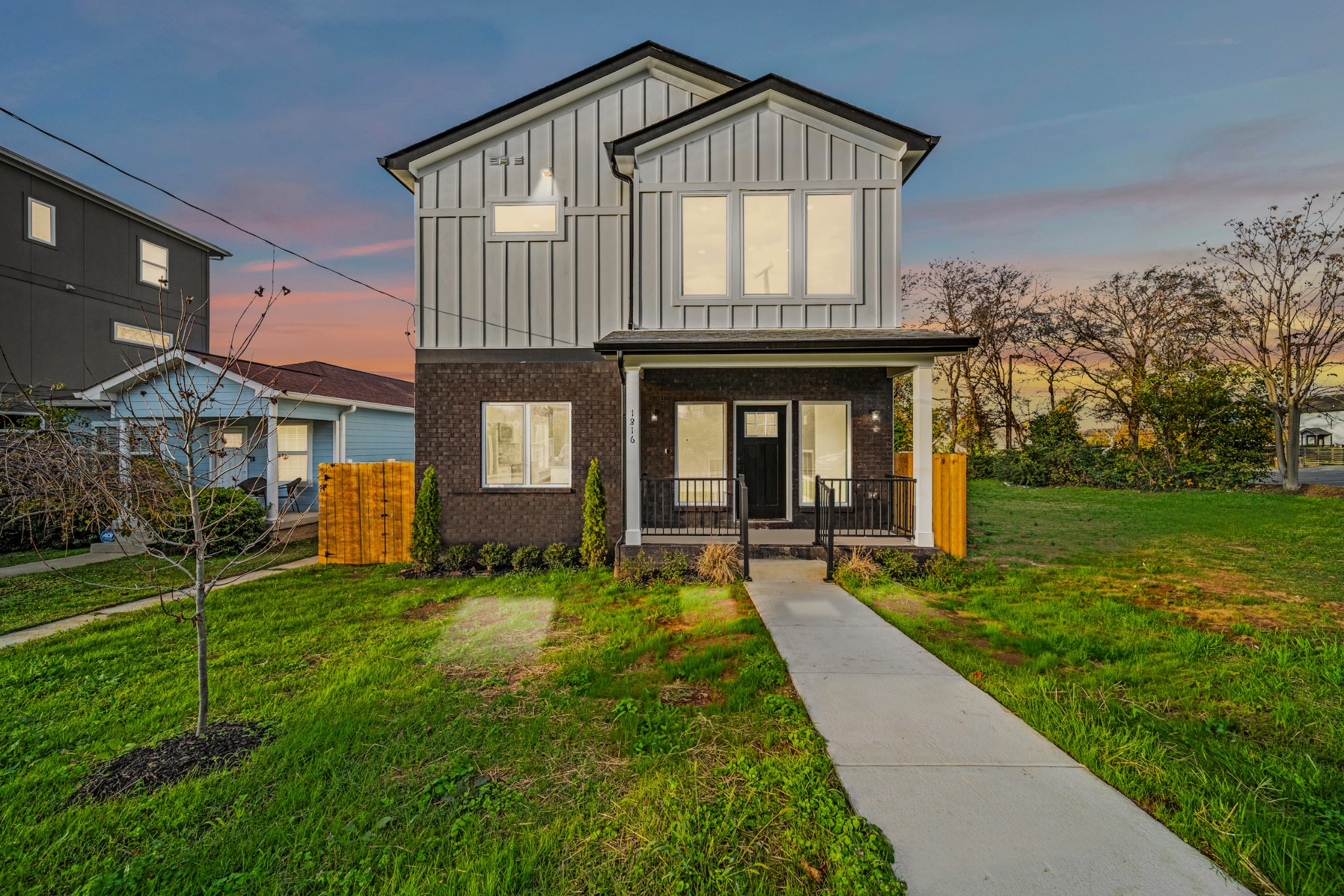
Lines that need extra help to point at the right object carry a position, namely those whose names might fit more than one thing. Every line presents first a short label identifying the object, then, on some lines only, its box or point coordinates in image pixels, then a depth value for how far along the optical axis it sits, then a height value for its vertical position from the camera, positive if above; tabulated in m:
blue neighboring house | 11.74 +0.83
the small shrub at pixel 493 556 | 8.48 -1.74
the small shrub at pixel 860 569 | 7.19 -1.69
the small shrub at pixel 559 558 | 8.48 -1.78
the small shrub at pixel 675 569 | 7.55 -1.75
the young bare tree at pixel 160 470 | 3.34 -0.23
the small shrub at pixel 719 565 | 7.36 -1.68
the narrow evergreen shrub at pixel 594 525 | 8.41 -1.23
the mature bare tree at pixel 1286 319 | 16.77 +4.31
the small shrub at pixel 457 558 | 8.48 -1.78
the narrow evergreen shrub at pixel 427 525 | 8.41 -1.24
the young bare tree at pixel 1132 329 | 18.75 +4.55
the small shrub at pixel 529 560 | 8.47 -1.81
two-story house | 8.27 +2.46
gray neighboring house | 13.50 +5.00
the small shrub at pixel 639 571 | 7.50 -1.77
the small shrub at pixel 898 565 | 7.52 -1.69
